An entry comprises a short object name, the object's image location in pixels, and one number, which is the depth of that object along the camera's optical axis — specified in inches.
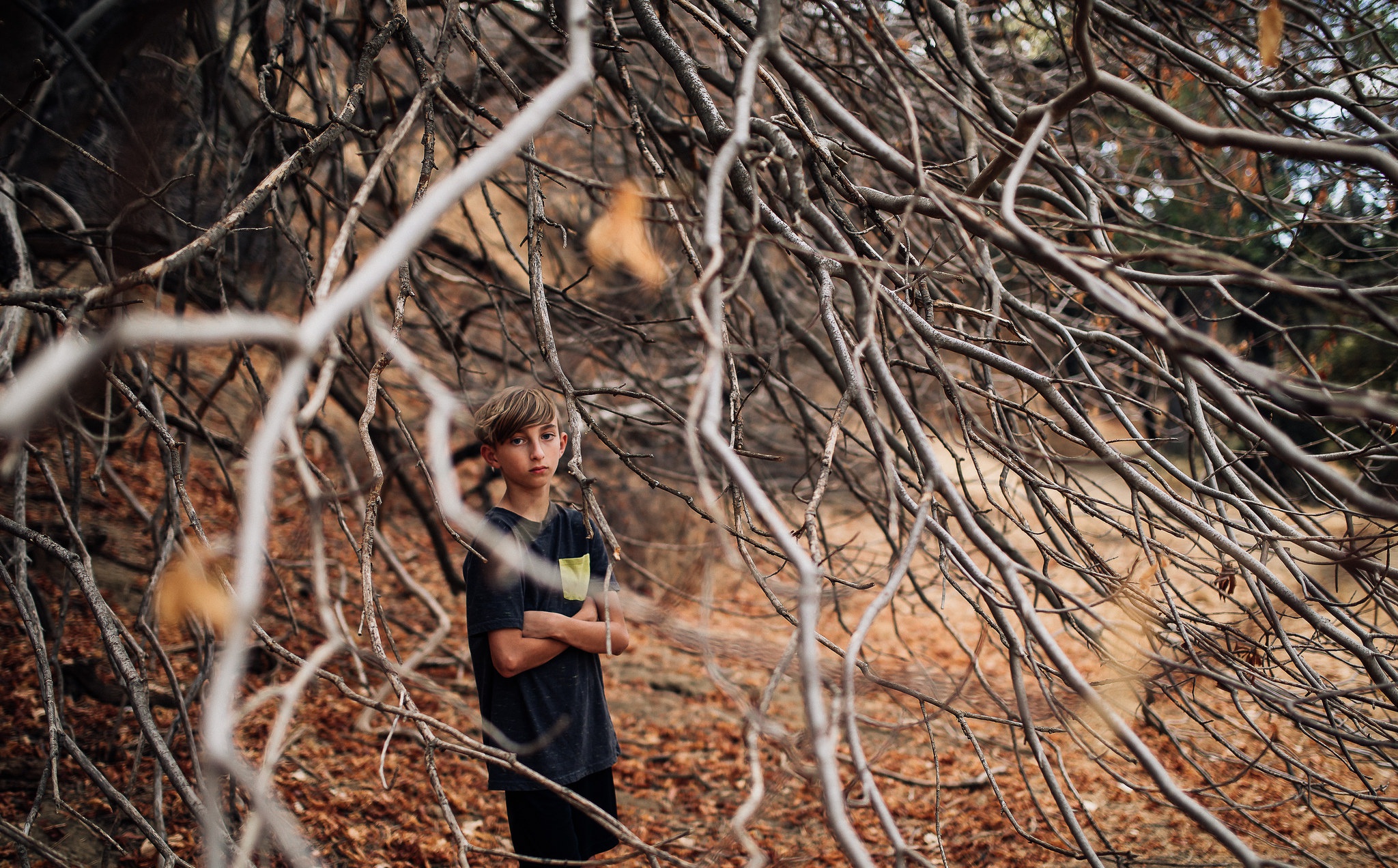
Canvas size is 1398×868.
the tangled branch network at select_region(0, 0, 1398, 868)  37.2
